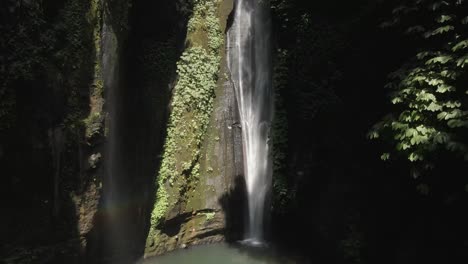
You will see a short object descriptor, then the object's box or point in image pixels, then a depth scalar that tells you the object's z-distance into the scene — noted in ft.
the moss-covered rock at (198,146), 29.14
